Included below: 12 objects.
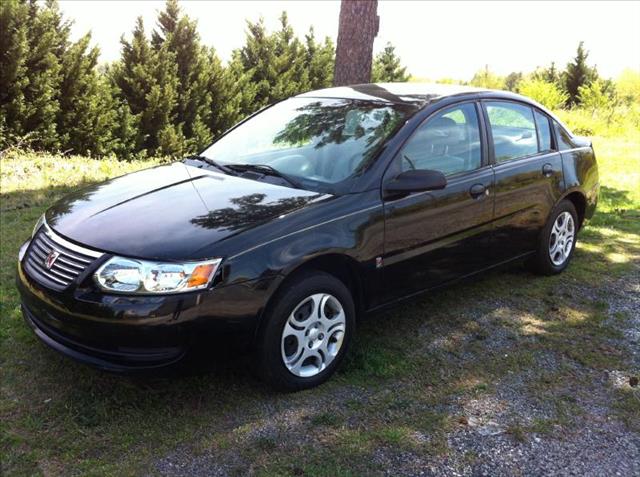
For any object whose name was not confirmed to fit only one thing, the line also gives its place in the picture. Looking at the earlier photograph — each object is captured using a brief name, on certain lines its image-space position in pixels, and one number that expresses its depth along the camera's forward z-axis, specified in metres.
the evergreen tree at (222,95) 14.44
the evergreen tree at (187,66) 13.68
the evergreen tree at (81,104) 11.14
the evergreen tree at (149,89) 12.78
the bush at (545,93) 19.38
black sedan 3.00
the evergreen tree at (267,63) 16.66
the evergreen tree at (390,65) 20.81
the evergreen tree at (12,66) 9.95
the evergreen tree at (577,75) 23.58
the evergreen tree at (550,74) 24.17
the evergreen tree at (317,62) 18.09
